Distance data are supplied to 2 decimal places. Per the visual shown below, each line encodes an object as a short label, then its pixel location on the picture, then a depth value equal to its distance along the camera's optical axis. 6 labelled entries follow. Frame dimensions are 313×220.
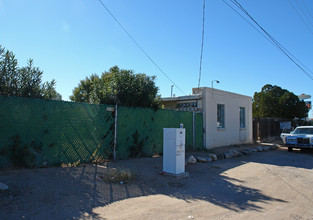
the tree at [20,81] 7.20
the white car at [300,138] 14.28
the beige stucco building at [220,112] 14.52
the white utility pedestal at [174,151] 7.47
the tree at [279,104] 27.58
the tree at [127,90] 10.54
